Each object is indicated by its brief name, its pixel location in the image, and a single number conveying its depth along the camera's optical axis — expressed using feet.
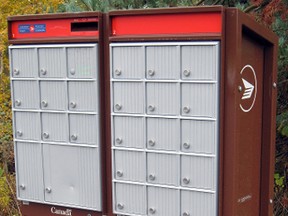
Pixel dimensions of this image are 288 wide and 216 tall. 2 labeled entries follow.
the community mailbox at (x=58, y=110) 9.95
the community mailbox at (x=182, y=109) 8.84
